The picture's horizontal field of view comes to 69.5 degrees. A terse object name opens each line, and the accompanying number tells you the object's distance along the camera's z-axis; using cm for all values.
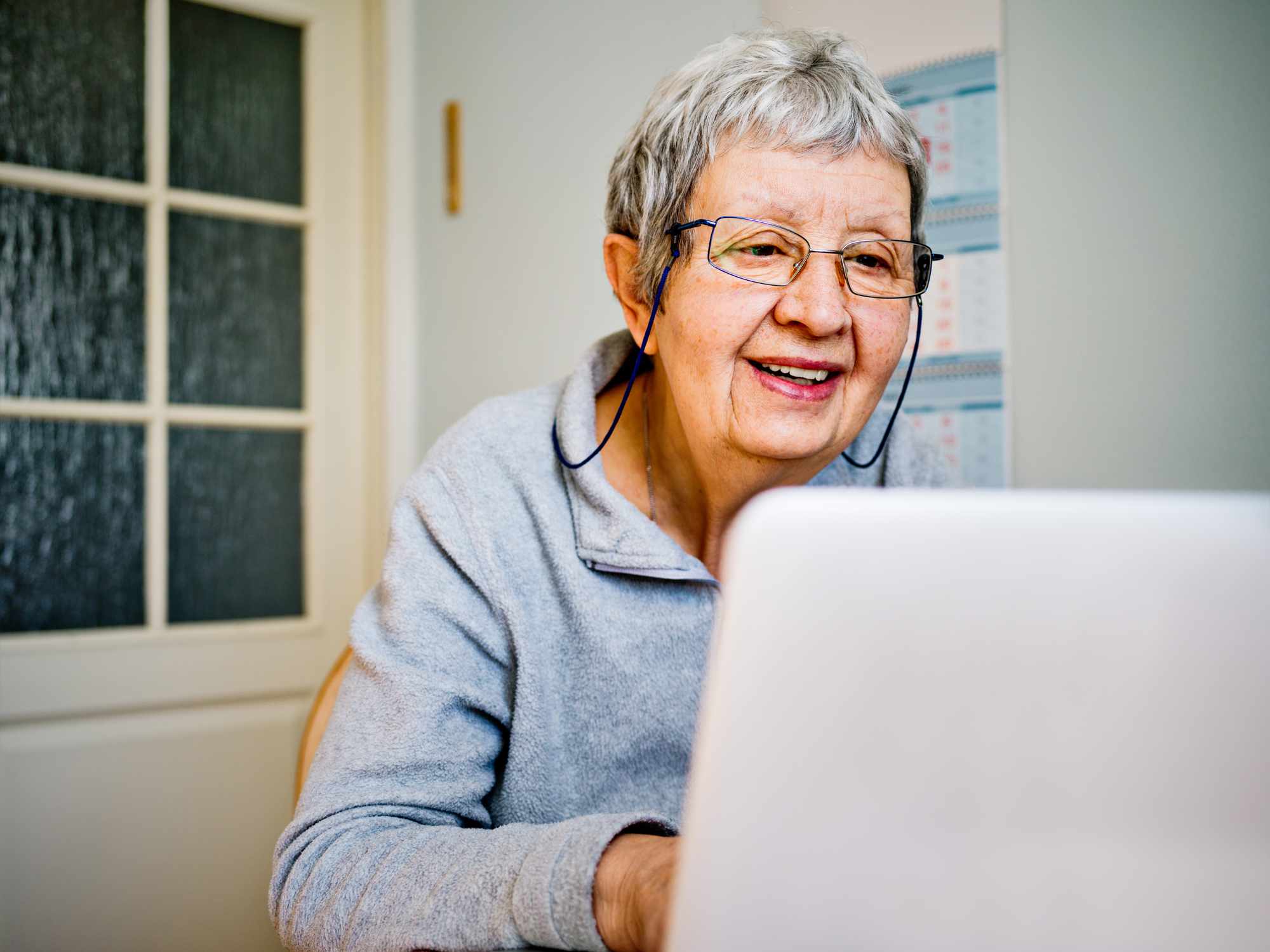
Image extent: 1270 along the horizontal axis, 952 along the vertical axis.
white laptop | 32
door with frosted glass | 182
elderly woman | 85
